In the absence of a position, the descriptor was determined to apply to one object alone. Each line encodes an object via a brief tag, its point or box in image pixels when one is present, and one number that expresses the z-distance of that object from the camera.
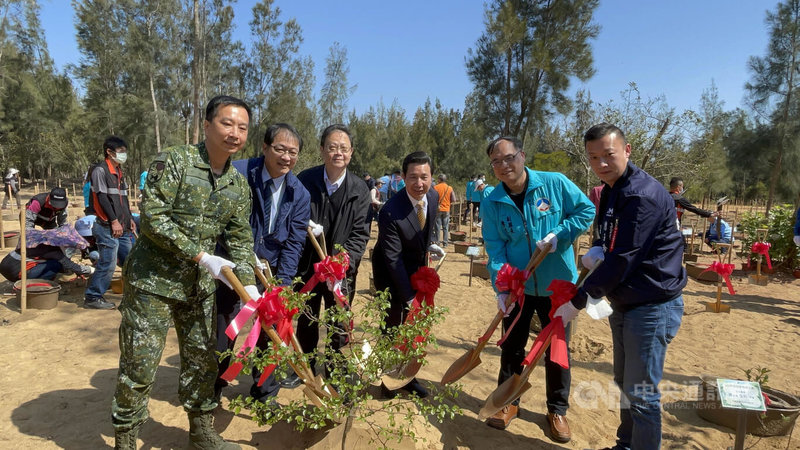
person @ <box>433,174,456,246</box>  10.93
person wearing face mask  5.17
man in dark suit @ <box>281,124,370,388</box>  3.24
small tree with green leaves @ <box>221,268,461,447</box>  2.08
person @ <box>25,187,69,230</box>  5.86
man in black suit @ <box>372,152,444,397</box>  3.07
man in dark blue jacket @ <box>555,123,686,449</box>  2.20
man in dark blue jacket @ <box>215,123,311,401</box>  2.91
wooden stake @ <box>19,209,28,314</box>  4.95
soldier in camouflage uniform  2.21
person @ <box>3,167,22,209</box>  14.36
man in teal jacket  2.84
